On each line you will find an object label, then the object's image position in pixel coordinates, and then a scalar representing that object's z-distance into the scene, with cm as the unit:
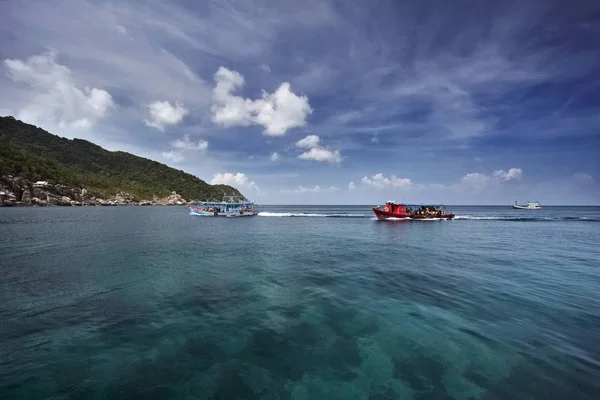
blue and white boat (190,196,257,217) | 9957
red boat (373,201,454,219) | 8243
